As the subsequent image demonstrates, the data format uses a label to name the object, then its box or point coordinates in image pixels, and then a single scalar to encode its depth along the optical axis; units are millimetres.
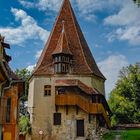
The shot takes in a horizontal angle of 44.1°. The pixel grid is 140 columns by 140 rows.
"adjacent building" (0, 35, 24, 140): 10740
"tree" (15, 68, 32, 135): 18389
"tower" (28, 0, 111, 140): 18272
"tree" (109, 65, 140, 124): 23605
